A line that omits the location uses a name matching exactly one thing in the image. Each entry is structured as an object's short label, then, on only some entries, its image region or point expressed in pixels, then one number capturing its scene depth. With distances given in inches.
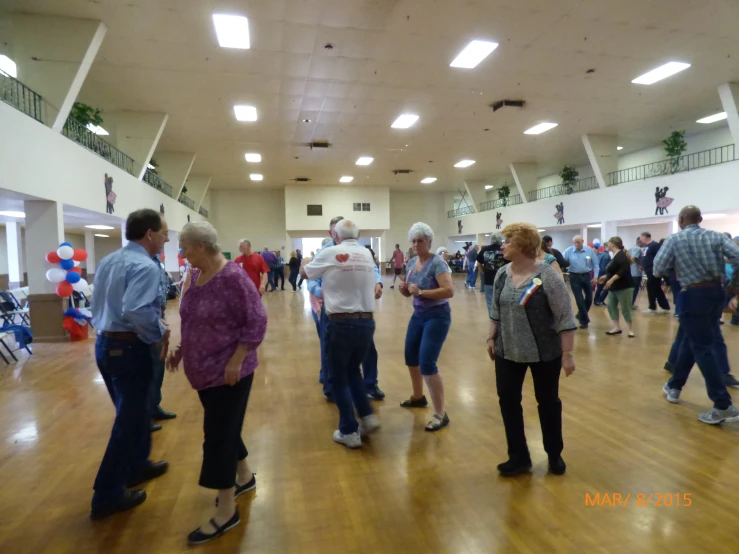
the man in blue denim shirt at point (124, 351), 82.0
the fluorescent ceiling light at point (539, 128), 527.3
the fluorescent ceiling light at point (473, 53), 310.8
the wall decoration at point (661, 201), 491.8
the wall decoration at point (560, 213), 673.0
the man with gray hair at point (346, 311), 108.0
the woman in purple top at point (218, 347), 74.2
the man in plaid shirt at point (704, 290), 121.1
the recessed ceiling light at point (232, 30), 272.4
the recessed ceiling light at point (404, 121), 482.3
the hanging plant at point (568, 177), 681.6
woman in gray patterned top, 89.4
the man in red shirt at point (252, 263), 207.0
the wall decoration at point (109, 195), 344.2
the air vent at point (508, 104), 436.8
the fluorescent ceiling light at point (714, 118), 508.1
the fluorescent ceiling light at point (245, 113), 442.0
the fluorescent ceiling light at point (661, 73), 357.1
